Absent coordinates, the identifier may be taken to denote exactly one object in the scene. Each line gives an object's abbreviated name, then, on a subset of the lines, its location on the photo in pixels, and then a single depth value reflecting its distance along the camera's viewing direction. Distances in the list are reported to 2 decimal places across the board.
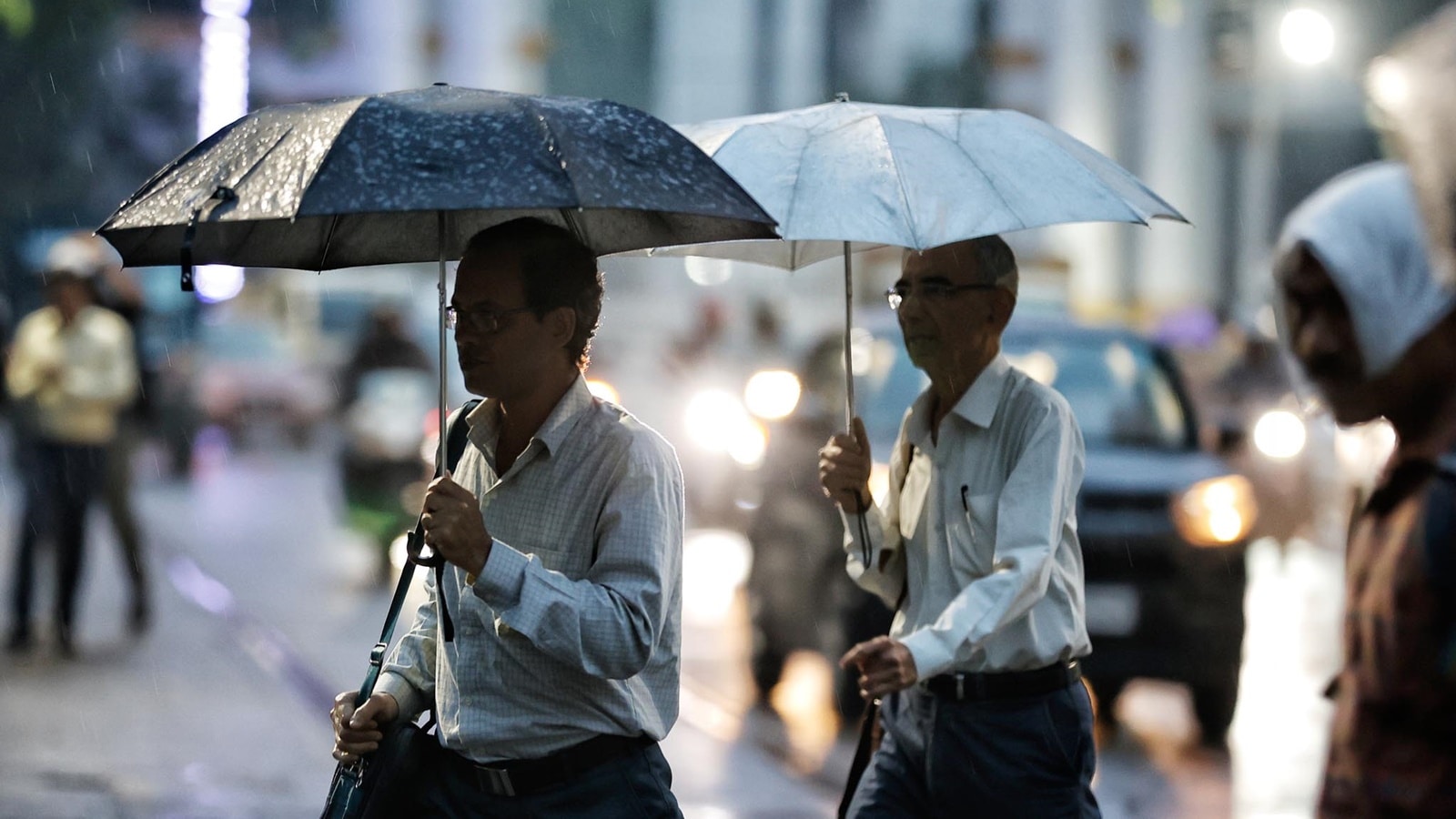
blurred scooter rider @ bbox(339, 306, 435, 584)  28.17
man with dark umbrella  6.21
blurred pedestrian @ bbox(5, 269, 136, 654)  20.48
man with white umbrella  7.14
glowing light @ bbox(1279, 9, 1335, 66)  50.03
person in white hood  3.89
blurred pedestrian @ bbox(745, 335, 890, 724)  16.56
